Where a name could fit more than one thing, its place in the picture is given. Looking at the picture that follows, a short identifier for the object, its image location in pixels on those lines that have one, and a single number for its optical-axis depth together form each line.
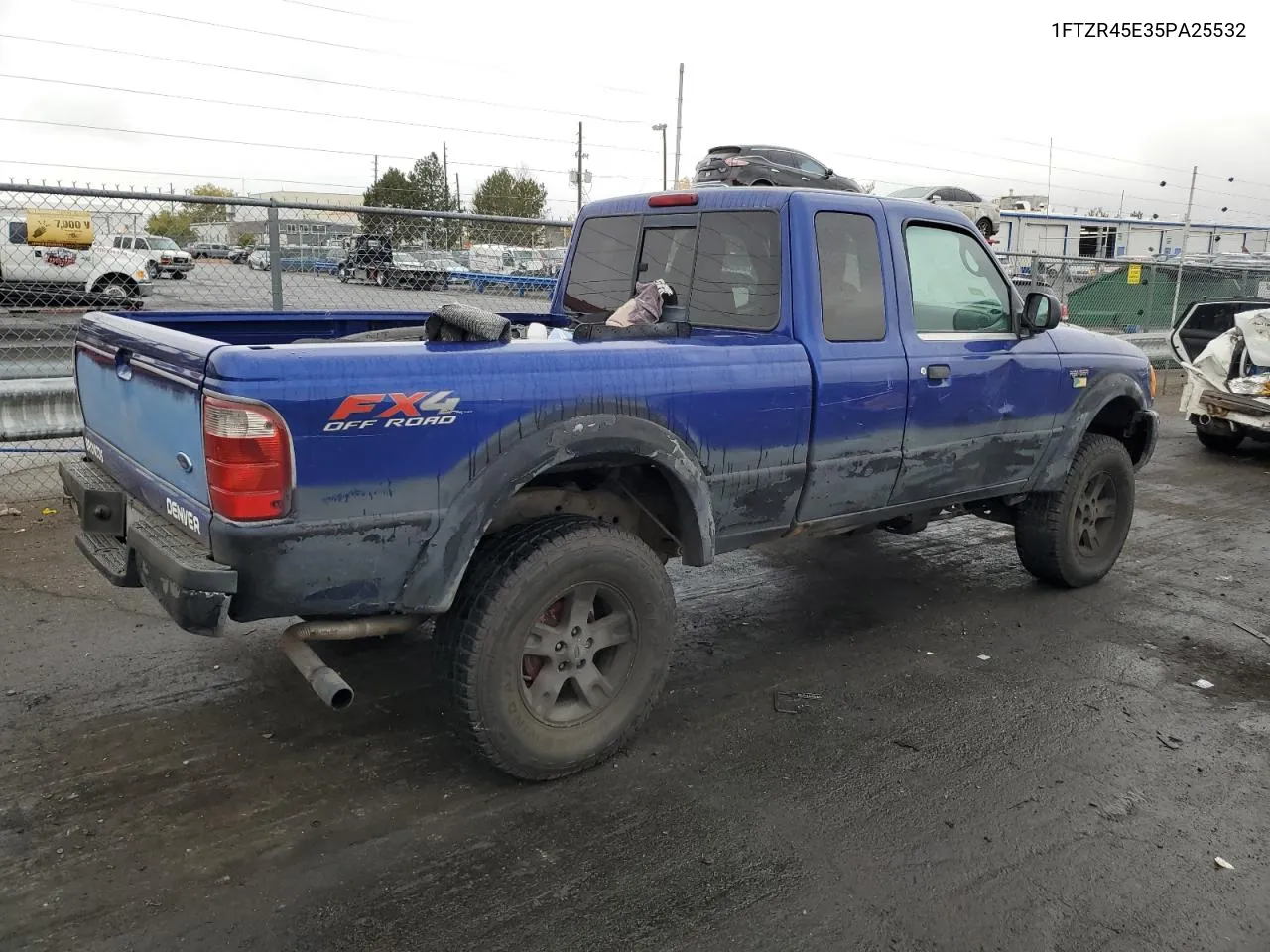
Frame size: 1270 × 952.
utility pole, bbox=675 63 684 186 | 28.86
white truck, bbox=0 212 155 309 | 6.55
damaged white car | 9.13
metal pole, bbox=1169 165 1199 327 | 15.15
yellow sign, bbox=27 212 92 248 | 6.95
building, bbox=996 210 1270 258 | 26.53
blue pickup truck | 2.83
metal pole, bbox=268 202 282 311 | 6.54
